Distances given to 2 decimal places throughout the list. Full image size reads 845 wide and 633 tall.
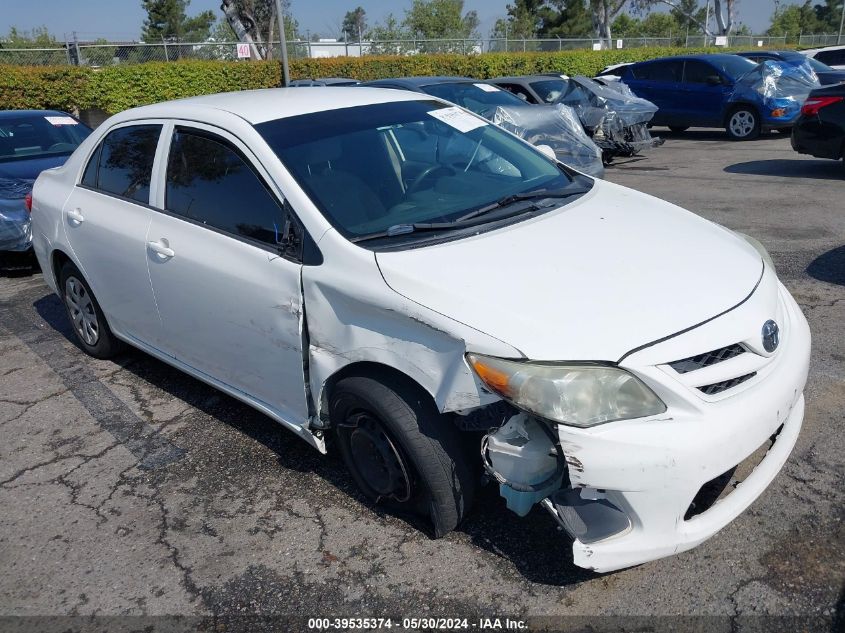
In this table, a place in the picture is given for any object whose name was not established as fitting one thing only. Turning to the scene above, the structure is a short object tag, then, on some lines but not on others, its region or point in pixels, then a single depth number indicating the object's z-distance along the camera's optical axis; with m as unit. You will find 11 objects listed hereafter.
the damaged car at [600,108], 11.27
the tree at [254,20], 26.56
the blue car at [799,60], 14.95
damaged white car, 2.41
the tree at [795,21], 78.82
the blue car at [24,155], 6.98
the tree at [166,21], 66.31
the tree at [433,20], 67.12
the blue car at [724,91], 13.34
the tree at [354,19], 99.31
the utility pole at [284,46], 16.73
